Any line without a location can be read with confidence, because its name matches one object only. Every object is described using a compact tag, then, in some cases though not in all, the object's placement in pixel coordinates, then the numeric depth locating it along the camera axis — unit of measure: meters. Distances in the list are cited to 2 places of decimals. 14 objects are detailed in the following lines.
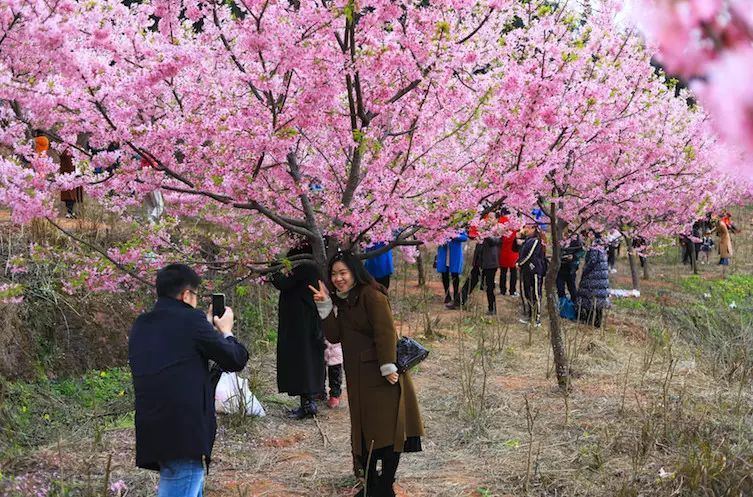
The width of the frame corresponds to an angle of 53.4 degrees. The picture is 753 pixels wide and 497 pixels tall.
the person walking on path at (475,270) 11.10
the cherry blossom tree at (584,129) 5.29
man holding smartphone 3.34
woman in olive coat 4.26
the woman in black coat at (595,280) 10.12
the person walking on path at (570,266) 10.90
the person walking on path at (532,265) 10.74
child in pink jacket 6.64
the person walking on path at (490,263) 11.18
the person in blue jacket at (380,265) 7.95
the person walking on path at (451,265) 11.59
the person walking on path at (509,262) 12.38
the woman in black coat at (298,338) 6.07
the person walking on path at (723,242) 17.69
